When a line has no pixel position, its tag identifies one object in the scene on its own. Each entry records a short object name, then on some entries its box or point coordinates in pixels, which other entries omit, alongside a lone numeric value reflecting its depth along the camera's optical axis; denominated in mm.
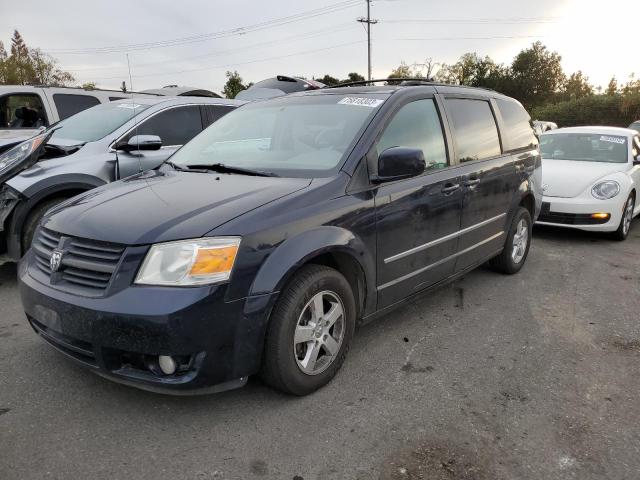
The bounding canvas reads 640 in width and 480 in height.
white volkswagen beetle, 6422
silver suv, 4488
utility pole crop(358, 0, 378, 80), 39219
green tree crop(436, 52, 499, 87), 54656
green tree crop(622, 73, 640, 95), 34138
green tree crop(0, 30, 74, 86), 38281
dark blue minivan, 2303
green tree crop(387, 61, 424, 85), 55900
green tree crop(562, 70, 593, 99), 51750
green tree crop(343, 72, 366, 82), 51266
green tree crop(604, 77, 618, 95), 47312
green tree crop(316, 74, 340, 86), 49950
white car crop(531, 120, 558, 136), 19369
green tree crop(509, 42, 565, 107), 51594
